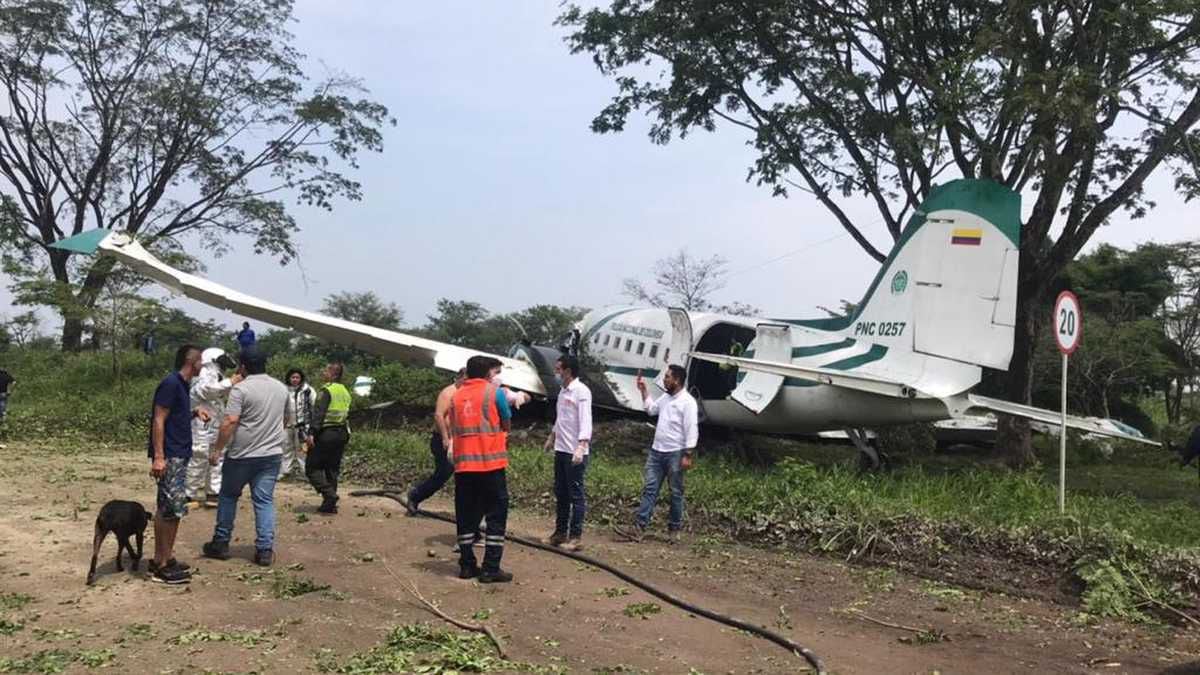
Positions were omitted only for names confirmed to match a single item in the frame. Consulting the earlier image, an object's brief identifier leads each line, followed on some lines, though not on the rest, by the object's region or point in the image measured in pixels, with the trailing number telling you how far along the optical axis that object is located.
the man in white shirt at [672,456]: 9.09
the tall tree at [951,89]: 13.23
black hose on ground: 5.41
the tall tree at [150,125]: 28.34
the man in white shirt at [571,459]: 8.30
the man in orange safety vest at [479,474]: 7.20
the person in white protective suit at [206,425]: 9.59
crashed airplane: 12.30
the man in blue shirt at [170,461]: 6.75
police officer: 9.70
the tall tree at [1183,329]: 29.52
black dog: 6.65
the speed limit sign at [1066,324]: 9.43
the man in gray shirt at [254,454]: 7.43
